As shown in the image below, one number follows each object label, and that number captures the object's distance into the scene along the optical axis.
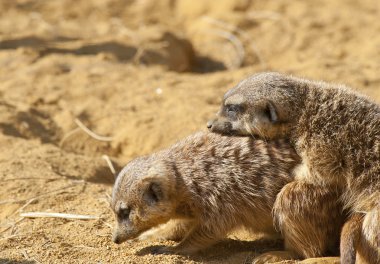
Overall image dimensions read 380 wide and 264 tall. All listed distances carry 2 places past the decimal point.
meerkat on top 8.08
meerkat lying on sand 8.89
